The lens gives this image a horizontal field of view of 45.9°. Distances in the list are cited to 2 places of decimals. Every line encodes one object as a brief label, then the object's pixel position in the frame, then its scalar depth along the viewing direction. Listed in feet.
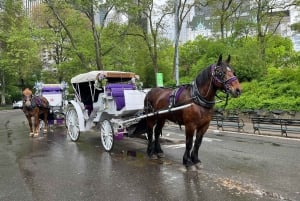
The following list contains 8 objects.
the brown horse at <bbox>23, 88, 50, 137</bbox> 48.00
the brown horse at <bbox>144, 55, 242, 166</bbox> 24.66
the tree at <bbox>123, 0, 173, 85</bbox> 96.99
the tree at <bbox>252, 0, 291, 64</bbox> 107.86
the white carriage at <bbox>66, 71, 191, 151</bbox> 34.09
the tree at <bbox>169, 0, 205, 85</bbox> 97.15
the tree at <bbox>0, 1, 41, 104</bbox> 89.92
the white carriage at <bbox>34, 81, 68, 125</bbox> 65.51
